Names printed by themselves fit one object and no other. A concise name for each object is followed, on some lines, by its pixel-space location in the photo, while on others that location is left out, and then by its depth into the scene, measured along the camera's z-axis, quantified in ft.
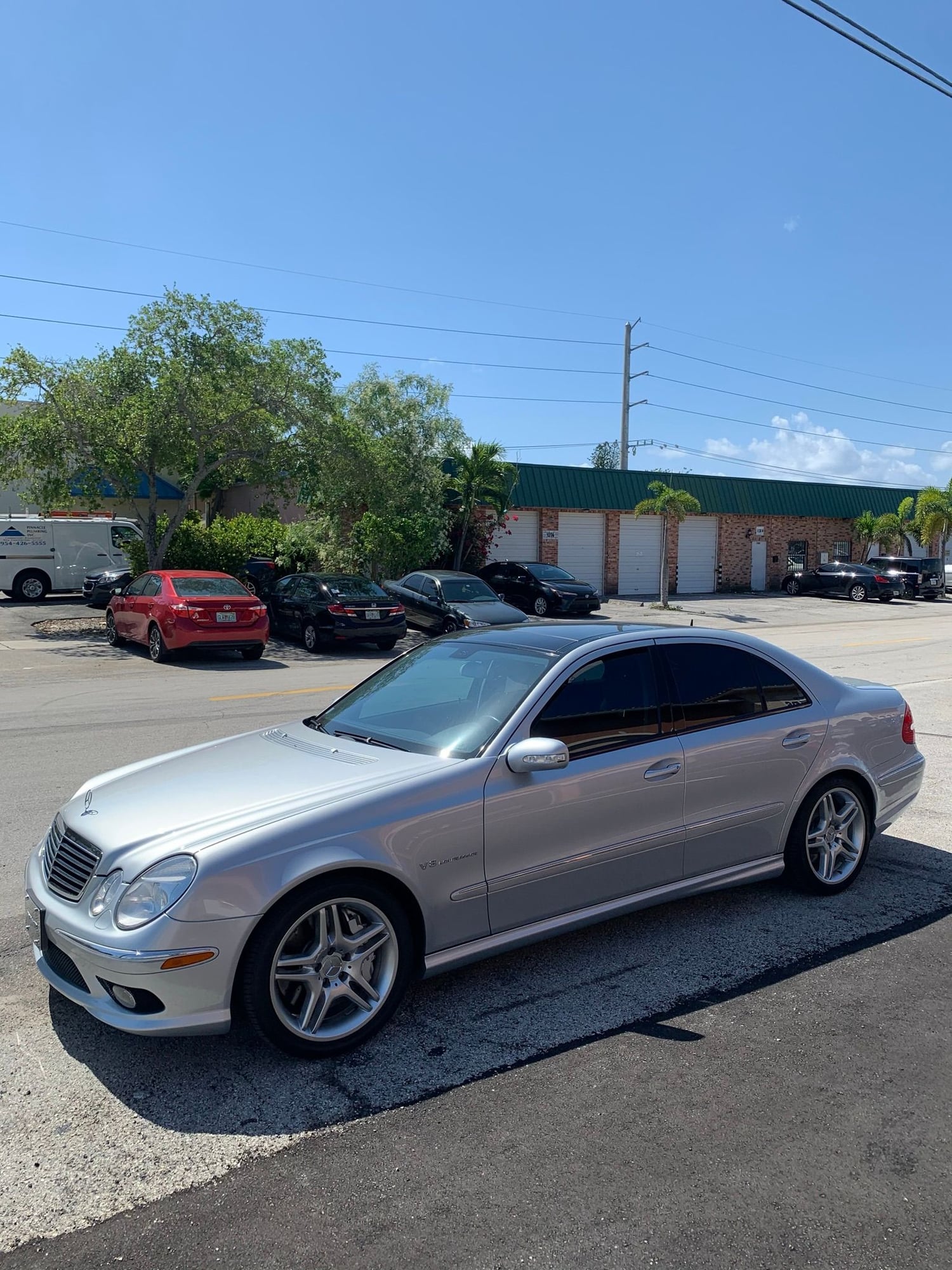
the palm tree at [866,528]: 137.94
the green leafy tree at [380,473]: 72.59
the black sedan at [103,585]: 82.17
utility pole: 142.20
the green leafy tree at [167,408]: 63.87
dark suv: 125.18
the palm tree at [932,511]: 139.85
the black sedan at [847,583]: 122.93
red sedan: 52.95
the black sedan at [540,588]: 88.84
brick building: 111.55
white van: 87.66
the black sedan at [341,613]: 61.11
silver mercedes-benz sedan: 11.39
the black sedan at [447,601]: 64.90
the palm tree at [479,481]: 94.63
